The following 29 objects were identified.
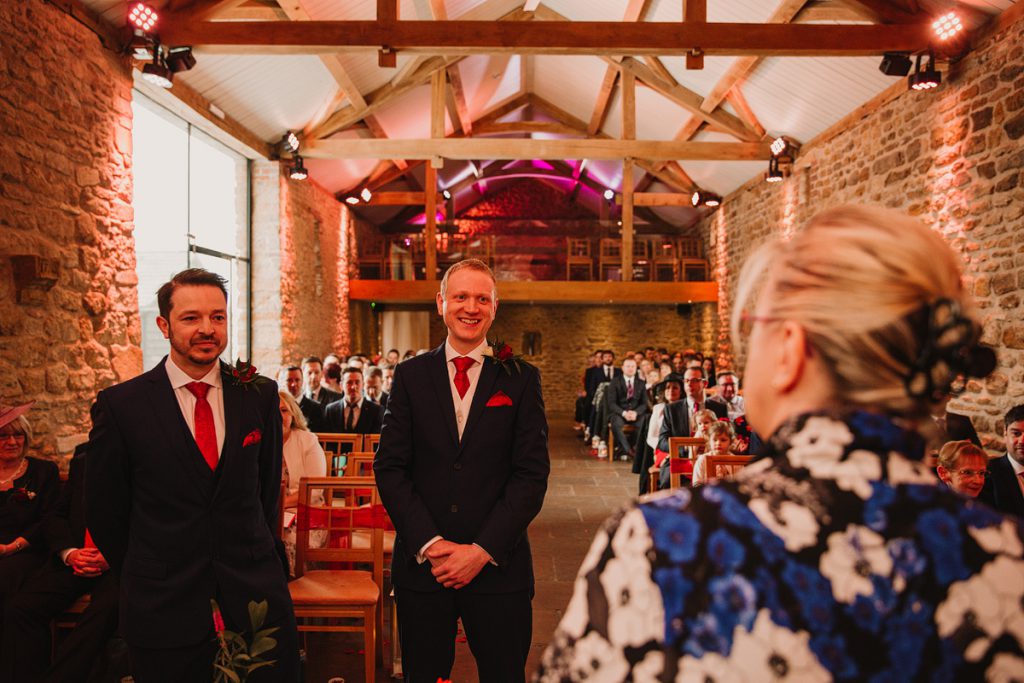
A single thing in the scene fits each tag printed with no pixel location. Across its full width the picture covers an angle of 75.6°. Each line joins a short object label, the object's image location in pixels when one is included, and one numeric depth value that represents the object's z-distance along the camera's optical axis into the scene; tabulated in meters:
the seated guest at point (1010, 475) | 3.12
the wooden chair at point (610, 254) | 12.91
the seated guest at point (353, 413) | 5.37
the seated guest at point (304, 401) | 5.54
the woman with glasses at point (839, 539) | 0.61
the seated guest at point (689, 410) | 5.87
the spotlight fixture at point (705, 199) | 10.86
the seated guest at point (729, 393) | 6.35
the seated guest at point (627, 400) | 8.47
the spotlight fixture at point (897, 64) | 5.45
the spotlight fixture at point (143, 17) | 4.73
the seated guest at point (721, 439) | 4.35
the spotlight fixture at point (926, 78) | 5.30
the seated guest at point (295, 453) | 3.50
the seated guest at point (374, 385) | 6.38
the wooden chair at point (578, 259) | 12.92
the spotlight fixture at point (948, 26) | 5.09
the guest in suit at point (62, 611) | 2.70
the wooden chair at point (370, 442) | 4.59
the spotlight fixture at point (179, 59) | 5.16
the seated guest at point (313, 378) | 6.62
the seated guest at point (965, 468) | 3.02
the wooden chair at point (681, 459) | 3.96
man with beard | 1.61
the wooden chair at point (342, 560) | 2.73
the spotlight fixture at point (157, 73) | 4.85
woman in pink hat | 2.97
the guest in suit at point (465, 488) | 1.77
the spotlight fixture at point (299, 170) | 8.25
